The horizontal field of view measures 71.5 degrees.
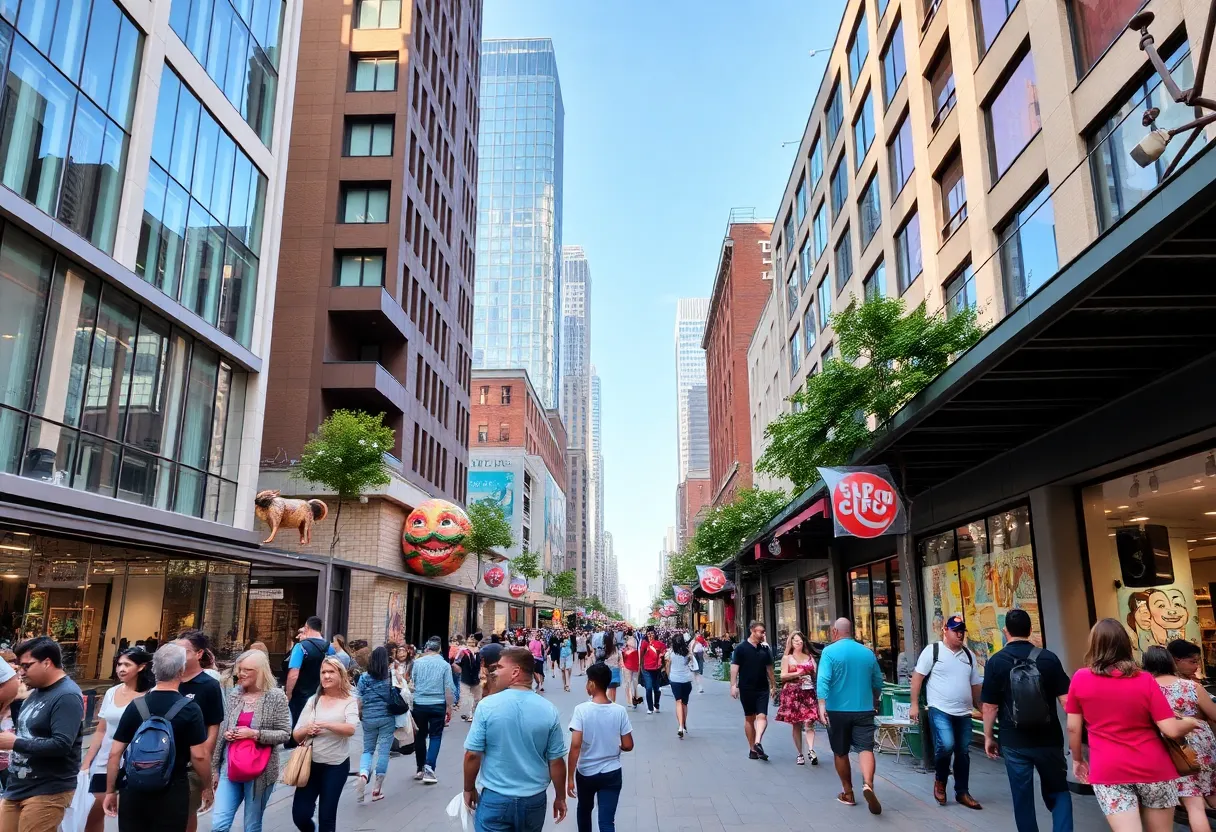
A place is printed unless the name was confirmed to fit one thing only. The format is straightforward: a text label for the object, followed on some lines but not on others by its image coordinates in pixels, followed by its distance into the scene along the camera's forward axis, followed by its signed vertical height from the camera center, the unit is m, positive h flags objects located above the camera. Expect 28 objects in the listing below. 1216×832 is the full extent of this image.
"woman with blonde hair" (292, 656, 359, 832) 6.80 -1.16
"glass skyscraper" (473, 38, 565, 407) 146.50 +70.74
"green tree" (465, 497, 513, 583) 43.84 +3.95
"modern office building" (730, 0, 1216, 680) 7.44 +2.38
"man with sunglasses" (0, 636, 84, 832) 5.39 -0.88
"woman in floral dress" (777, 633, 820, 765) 12.05 -1.27
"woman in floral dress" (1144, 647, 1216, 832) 5.68 -0.70
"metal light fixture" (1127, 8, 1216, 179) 6.58 +4.02
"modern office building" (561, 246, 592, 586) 144.38 +18.28
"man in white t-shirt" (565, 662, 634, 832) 6.38 -1.06
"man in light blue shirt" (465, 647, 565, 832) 5.03 -0.87
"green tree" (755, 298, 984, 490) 14.84 +4.21
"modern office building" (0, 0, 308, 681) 13.98 +5.77
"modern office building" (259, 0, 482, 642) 28.45 +12.24
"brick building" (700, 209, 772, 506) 68.12 +23.51
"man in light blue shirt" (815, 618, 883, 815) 9.07 -0.96
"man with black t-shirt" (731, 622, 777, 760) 12.70 -1.14
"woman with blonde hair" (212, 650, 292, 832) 6.38 -0.99
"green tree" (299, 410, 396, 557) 23.19 +4.06
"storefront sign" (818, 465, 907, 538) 11.58 +1.47
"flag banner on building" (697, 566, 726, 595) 33.75 +1.13
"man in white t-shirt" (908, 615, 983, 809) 9.13 -1.01
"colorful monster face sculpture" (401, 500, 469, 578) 29.55 +2.45
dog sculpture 22.02 +2.52
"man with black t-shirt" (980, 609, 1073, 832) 6.71 -1.04
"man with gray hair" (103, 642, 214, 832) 5.02 -0.86
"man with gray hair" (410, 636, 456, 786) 10.76 -1.24
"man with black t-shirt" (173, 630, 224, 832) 5.68 -0.56
